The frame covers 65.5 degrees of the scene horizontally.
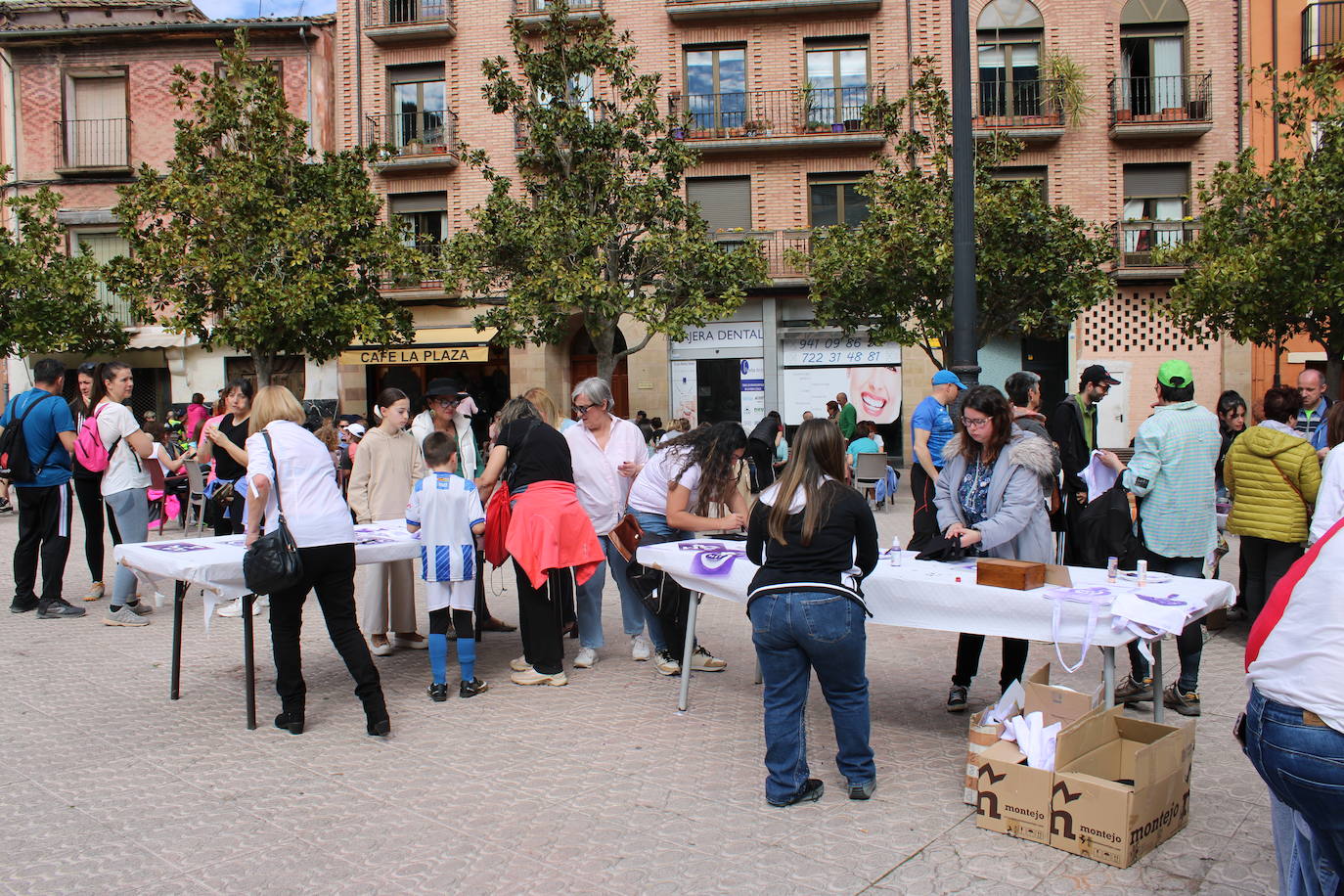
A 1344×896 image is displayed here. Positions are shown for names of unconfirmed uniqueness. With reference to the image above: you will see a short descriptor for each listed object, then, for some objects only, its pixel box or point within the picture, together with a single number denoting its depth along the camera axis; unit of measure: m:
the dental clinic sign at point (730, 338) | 24.03
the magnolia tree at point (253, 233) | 18.28
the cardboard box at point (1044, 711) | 4.09
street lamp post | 8.58
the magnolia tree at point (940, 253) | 16.88
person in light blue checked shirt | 5.49
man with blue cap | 7.96
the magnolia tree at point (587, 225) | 17.38
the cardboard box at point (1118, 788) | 3.62
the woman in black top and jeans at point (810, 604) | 4.01
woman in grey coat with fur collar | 4.89
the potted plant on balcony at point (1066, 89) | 22.41
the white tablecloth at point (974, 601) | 4.26
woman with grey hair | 6.48
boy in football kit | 5.76
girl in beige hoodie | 7.03
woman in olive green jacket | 5.94
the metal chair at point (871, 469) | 15.45
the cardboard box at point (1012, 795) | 3.82
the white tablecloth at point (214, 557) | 5.35
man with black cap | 6.75
